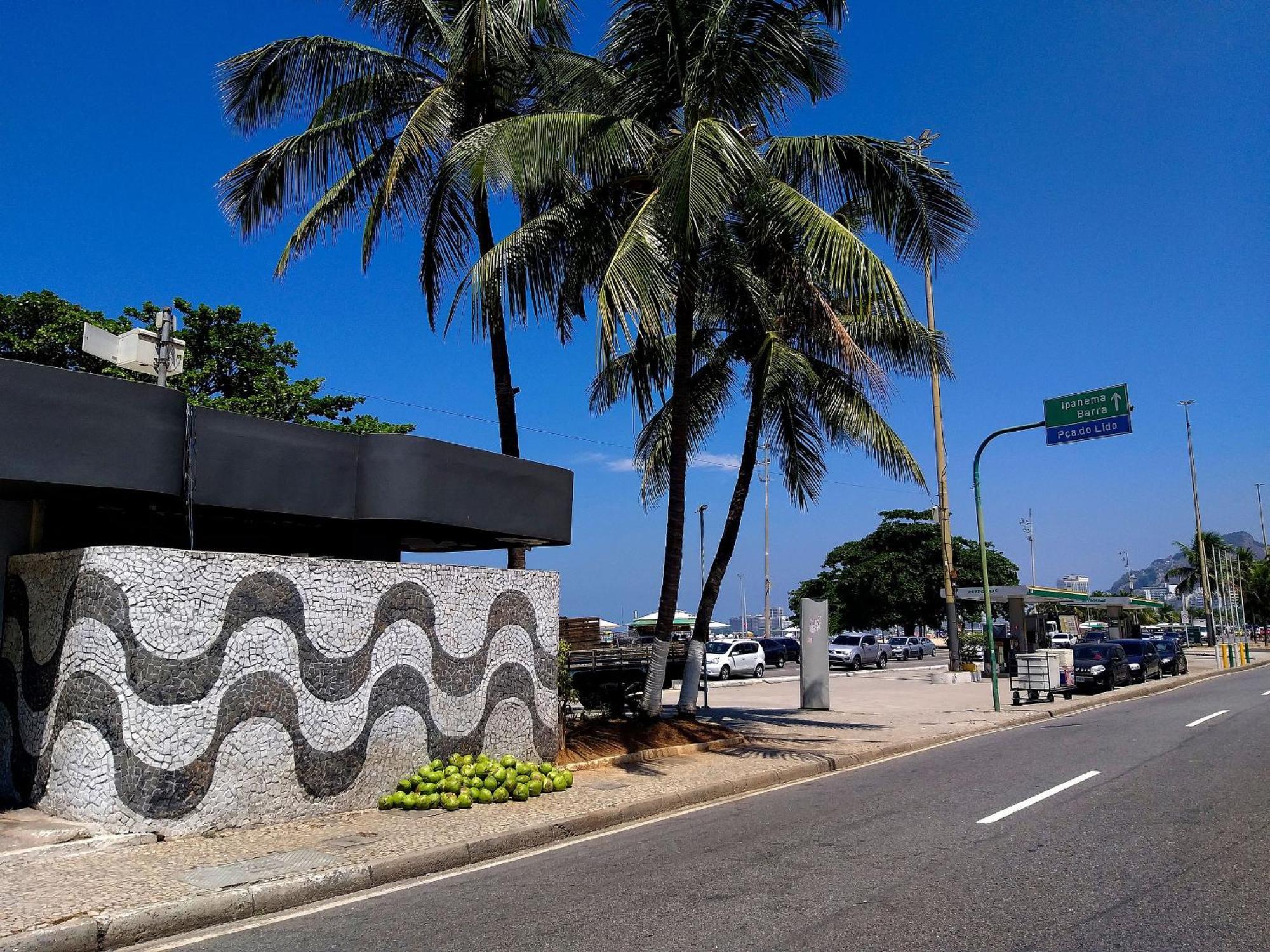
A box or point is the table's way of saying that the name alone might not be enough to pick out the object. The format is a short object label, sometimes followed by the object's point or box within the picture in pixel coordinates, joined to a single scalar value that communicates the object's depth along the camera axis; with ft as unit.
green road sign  61.77
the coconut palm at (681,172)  37.06
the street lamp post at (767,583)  200.19
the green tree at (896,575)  218.18
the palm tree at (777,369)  48.01
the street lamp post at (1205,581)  206.90
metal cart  73.62
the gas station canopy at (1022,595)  93.71
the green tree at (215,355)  72.84
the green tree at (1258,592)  298.56
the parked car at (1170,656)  111.96
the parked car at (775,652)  149.38
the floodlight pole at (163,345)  29.91
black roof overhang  24.76
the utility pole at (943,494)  98.84
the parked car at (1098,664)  86.28
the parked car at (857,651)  144.87
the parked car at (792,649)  159.33
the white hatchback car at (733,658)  120.16
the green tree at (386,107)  46.44
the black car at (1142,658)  98.53
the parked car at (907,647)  191.72
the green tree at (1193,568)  250.57
